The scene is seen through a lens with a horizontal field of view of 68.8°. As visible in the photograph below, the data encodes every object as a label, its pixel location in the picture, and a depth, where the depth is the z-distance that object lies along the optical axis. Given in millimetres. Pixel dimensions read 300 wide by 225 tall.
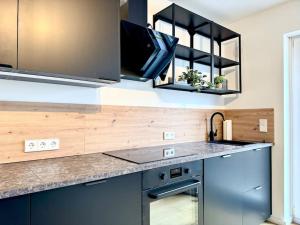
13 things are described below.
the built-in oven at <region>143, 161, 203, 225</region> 1413
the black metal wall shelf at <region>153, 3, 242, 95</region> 2209
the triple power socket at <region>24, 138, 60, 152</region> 1499
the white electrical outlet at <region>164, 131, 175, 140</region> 2336
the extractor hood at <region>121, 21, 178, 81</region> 1731
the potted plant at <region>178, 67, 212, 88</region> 2293
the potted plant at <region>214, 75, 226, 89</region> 2572
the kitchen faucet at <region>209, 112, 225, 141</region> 2732
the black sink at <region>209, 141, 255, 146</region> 2599
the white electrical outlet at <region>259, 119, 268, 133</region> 2576
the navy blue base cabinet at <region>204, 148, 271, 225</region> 1830
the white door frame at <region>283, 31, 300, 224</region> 2455
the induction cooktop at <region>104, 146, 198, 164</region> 1525
